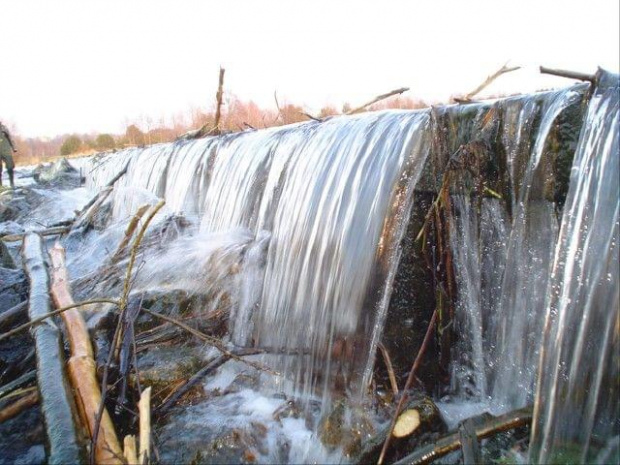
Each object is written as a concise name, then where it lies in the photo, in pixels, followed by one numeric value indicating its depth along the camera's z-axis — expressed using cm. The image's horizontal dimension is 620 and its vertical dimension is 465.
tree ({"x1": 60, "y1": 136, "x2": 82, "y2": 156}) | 4069
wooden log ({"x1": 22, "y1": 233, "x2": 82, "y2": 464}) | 198
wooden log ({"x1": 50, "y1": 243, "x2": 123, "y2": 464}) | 200
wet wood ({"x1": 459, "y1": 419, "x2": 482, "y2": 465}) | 193
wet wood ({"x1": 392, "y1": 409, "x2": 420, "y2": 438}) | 226
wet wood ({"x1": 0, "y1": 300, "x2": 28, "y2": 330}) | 347
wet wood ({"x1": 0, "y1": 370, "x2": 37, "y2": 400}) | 259
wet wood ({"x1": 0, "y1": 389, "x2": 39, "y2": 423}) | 249
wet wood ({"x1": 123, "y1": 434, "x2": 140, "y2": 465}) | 184
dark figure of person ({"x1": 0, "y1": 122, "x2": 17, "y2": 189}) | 1332
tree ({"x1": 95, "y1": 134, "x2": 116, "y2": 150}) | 3531
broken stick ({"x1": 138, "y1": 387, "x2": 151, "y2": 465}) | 180
